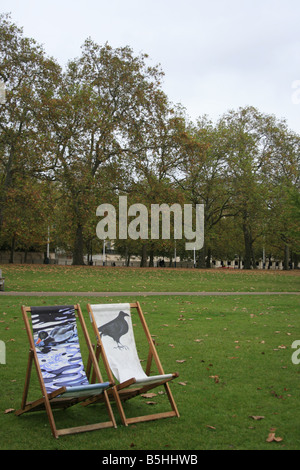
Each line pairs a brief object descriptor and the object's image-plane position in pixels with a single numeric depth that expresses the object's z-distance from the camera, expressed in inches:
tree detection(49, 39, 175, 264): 1227.9
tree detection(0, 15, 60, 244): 1168.8
